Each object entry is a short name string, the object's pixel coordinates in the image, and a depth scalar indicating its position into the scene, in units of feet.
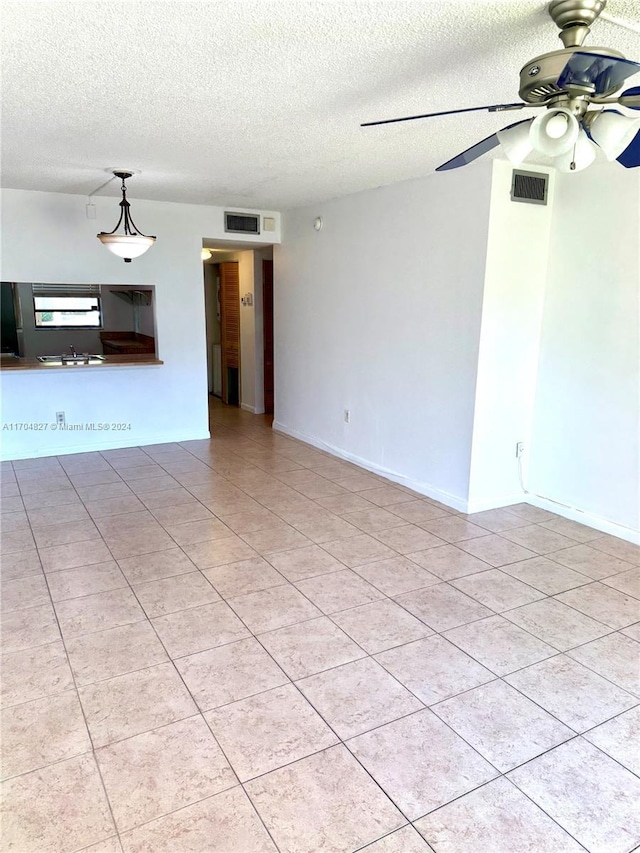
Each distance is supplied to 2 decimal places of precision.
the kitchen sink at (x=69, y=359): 17.72
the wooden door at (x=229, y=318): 24.85
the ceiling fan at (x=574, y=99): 4.98
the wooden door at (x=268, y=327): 22.68
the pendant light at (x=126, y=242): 14.07
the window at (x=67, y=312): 18.79
